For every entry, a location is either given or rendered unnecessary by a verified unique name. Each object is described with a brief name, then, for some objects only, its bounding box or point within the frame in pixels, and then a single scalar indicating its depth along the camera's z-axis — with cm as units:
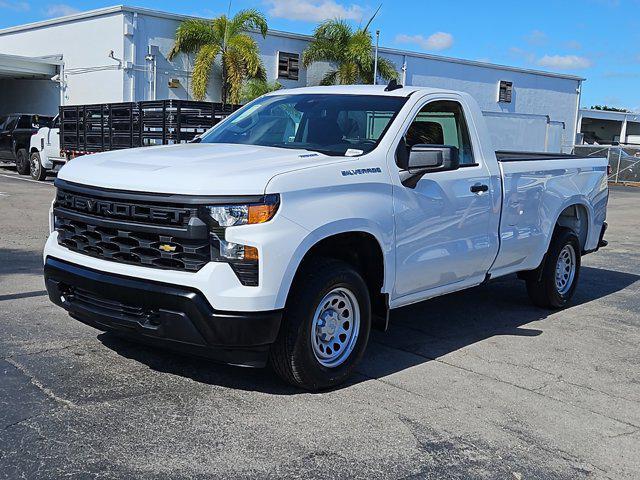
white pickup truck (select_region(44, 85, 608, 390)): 431
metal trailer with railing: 1669
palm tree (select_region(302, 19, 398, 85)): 2980
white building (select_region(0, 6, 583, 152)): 2584
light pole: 2913
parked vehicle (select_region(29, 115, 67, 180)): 2150
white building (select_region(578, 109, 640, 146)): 5556
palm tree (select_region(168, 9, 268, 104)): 2630
